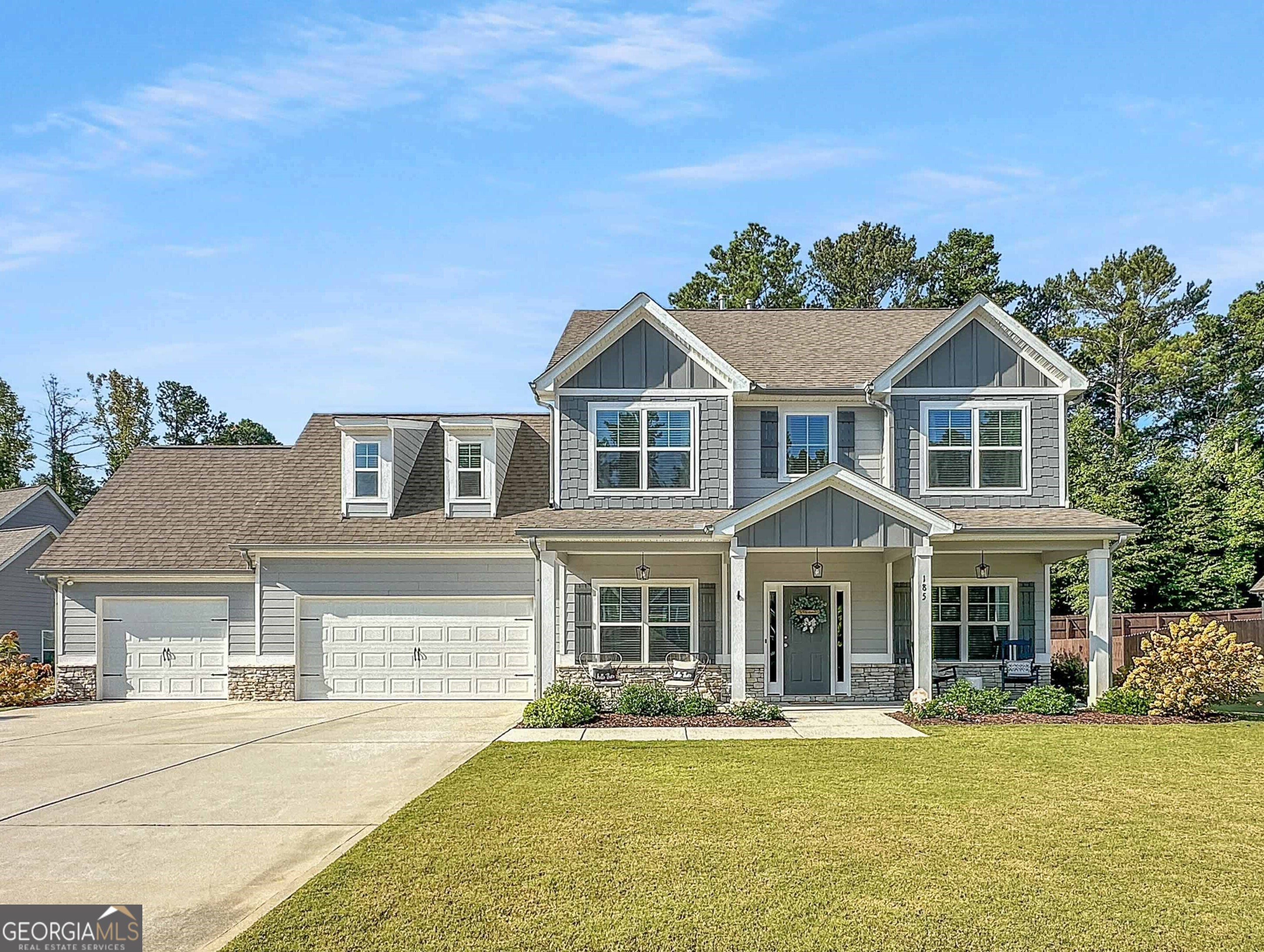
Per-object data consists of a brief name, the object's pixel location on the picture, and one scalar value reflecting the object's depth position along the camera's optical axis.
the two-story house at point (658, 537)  17.83
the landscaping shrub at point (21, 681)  20.47
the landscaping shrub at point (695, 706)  16.27
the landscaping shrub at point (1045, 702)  16.17
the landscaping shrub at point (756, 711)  15.77
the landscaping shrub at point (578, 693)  16.39
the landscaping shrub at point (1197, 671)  15.58
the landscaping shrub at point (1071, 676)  19.28
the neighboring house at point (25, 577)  27.72
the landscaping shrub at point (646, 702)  16.31
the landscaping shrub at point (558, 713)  15.48
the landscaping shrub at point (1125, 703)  16.12
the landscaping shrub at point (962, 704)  15.82
